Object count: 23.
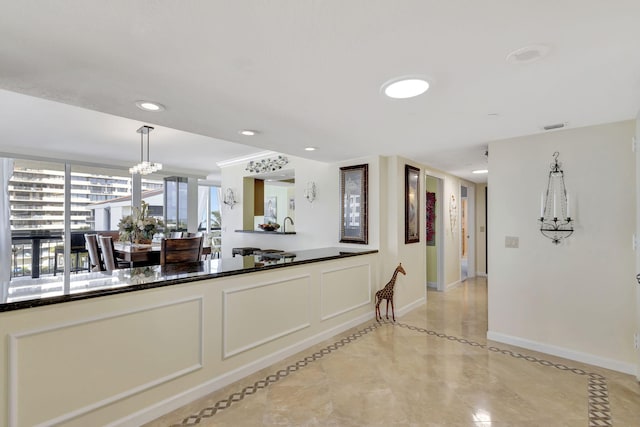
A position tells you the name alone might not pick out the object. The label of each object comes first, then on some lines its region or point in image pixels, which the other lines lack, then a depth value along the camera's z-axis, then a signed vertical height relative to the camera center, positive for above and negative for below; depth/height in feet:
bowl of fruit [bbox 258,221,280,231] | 17.53 -0.43
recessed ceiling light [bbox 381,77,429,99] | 6.00 +2.72
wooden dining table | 12.93 -1.47
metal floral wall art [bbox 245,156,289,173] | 16.81 +3.16
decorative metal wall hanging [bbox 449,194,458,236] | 18.57 +0.46
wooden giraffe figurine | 12.41 -2.98
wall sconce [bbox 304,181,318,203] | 15.37 +1.40
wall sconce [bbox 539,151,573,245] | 9.46 +0.32
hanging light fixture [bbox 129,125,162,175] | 14.89 +2.62
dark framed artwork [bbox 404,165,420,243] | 13.93 +0.74
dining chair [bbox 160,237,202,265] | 11.09 -1.15
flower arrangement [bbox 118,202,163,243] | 14.70 -0.36
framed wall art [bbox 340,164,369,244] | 13.44 +0.69
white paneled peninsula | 5.05 -2.50
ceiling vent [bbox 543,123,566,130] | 8.90 +2.77
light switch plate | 10.35 -0.77
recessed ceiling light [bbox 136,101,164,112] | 7.03 +2.68
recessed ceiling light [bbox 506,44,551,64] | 4.90 +2.75
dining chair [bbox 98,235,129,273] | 12.91 -1.37
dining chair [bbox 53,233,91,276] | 18.29 -2.01
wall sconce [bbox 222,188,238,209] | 19.71 +1.35
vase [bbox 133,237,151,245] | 14.82 -1.04
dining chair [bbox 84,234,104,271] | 13.65 -1.42
